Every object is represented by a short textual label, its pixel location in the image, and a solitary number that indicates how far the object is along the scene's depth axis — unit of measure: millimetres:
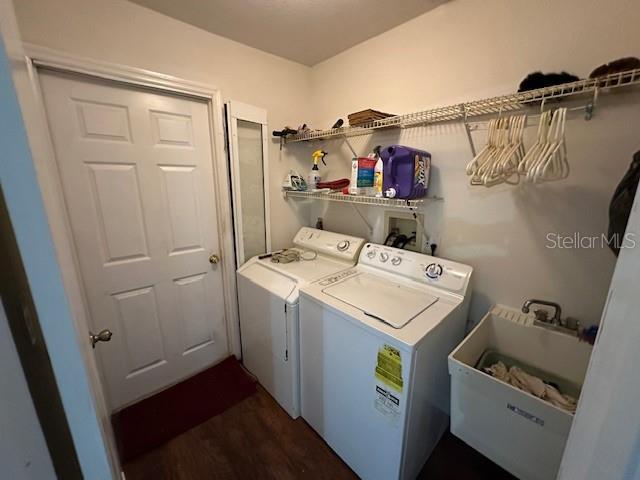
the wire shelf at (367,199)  1468
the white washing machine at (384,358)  1128
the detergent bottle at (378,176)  1545
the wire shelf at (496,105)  967
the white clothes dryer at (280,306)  1618
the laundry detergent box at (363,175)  1680
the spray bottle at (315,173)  2129
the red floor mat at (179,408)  1586
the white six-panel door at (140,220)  1437
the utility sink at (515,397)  905
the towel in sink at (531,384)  1101
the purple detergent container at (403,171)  1456
